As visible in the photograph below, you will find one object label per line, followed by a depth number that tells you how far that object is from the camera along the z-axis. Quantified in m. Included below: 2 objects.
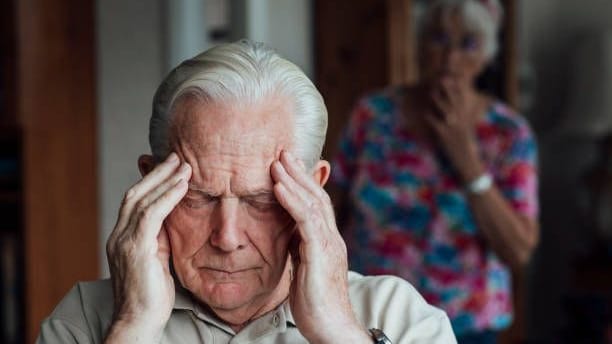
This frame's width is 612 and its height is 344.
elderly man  1.48
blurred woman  2.15
